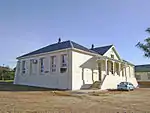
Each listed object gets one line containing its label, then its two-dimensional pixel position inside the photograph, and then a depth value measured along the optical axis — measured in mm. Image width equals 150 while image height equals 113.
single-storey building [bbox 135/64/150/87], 29800
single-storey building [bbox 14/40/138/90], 15771
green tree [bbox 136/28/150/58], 12836
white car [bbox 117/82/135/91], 17101
